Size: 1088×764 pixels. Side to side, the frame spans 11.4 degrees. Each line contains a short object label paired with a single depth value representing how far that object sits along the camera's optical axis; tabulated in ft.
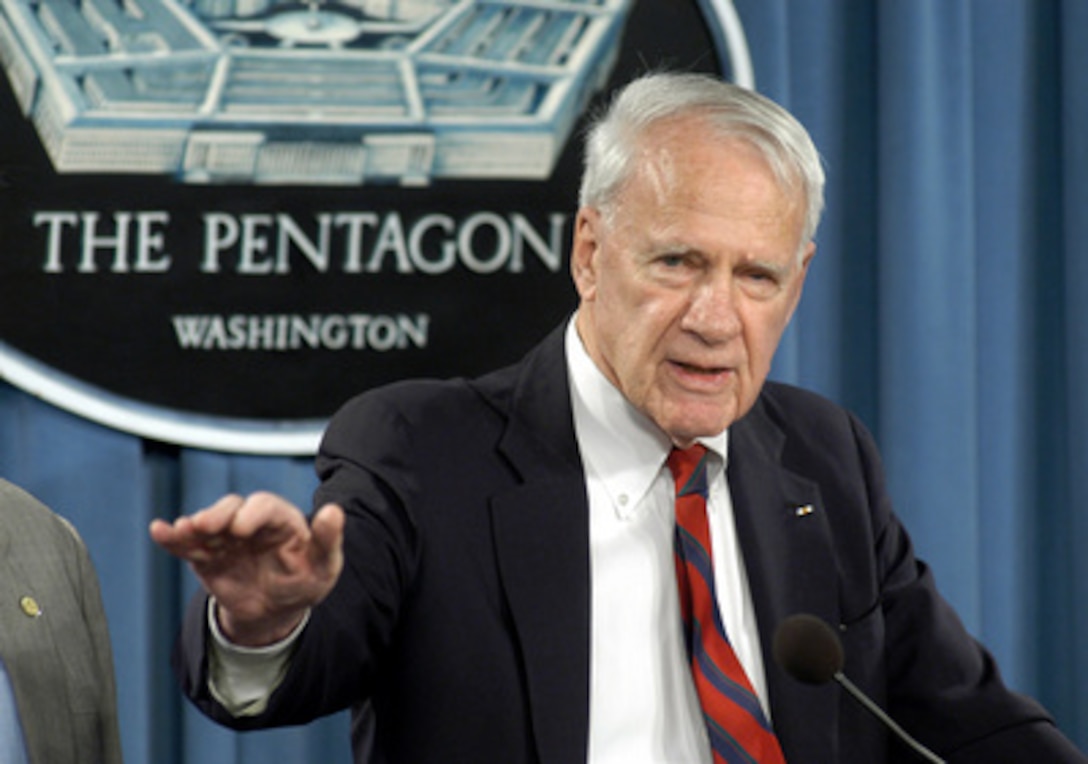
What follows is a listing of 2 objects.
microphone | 11.48
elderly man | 11.99
